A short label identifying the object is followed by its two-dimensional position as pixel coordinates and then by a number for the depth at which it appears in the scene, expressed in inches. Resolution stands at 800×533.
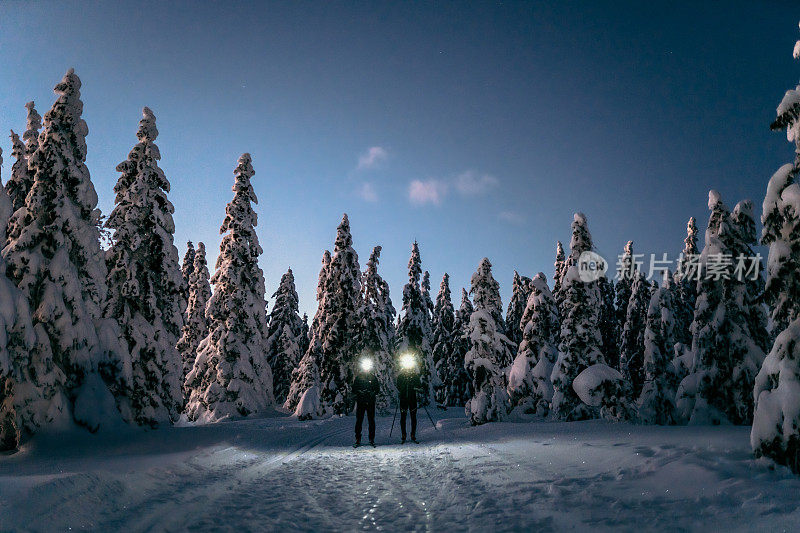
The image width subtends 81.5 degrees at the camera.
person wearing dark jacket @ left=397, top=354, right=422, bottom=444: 533.3
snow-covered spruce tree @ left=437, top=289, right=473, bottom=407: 1836.9
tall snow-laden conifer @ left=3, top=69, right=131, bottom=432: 472.4
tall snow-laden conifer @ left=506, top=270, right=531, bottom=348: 1897.1
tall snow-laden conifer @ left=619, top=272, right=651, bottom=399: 1682.8
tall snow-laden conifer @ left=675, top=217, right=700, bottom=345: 1589.6
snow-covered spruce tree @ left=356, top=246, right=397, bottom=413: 1264.8
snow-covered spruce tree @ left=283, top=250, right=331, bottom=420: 1051.3
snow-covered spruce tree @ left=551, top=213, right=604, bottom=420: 908.0
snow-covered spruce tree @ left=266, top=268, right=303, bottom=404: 1750.7
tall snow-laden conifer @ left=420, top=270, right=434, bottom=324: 1870.1
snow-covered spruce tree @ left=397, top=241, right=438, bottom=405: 1397.6
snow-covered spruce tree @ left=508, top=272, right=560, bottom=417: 1084.5
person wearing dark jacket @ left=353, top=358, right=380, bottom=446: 505.4
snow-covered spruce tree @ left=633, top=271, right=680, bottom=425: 1019.9
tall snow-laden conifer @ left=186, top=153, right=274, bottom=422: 1026.7
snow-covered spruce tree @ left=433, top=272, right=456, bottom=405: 1946.4
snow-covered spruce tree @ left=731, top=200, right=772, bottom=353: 665.0
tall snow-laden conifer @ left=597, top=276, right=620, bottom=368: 1993.1
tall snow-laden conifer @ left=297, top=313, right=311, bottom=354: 2006.2
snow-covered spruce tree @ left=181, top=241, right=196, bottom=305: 1871.3
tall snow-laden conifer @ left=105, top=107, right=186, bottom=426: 715.4
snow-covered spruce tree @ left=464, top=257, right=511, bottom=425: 838.5
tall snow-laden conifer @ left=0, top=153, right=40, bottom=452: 390.9
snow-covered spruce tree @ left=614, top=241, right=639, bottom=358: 1923.0
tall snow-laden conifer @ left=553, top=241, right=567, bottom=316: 1529.3
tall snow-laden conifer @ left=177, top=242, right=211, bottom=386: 1584.6
